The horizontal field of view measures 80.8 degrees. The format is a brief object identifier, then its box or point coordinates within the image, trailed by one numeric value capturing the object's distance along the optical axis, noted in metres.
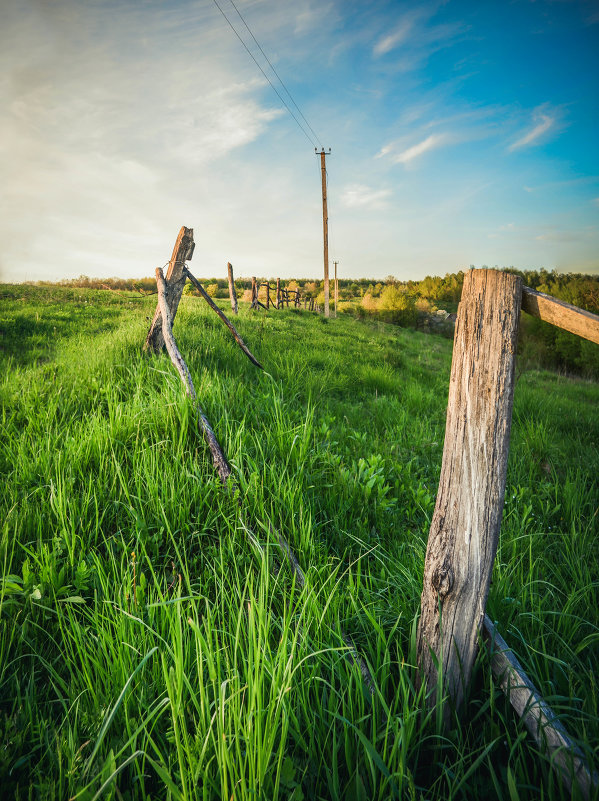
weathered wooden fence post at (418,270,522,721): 1.28
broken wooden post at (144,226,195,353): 4.88
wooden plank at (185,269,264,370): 4.85
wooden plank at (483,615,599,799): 1.03
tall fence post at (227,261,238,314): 13.17
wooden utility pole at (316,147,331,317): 22.08
